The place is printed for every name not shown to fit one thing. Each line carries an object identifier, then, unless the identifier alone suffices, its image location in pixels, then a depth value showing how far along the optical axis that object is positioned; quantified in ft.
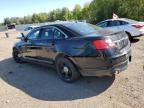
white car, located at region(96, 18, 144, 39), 18.33
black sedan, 8.32
